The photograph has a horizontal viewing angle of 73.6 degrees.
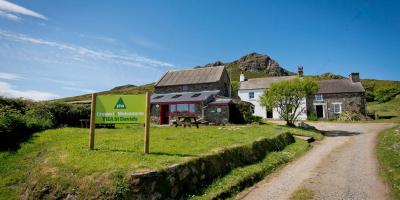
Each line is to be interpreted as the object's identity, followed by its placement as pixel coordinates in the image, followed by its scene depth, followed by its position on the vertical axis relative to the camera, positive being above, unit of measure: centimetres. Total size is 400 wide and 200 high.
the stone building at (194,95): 3078 +220
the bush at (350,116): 4283 -60
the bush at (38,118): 1580 -33
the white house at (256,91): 4900 +410
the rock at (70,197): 728 -231
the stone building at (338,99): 4481 +239
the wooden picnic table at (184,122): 2306 -84
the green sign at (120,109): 1030 +13
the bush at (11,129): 1273 -87
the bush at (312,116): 4478 -64
